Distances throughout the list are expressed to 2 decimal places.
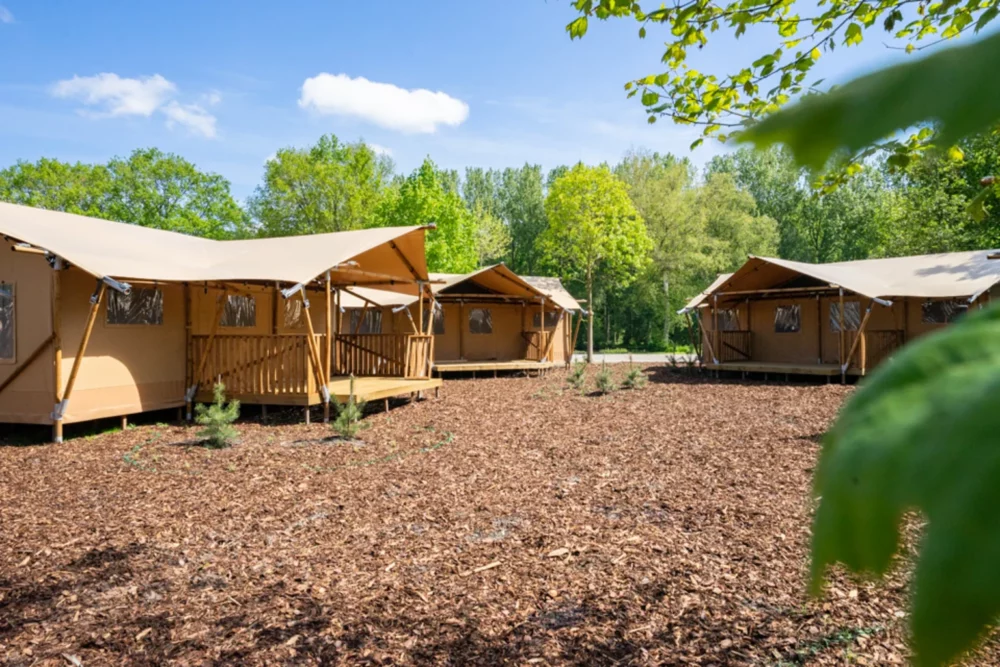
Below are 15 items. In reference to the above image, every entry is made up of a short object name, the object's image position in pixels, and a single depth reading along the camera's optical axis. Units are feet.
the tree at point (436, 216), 104.68
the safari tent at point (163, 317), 30.07
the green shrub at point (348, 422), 28.84
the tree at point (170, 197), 135.33
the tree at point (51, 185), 123.03
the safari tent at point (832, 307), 52.85
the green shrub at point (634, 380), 49.98
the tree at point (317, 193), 117.80
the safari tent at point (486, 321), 63.82
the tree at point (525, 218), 160.72
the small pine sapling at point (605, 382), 47.52
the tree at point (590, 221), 85.30
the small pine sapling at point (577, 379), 50.23
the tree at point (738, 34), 12.58
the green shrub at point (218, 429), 27.48
